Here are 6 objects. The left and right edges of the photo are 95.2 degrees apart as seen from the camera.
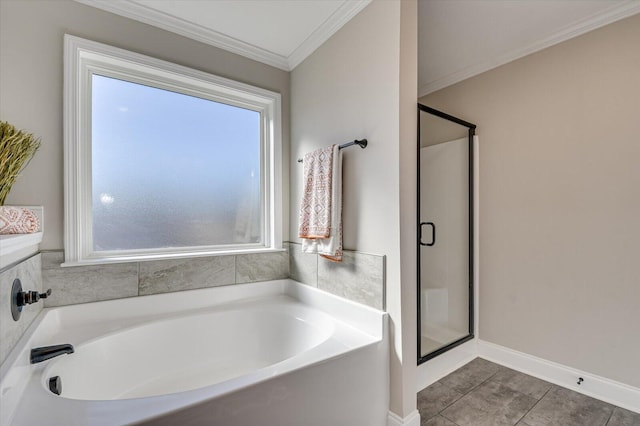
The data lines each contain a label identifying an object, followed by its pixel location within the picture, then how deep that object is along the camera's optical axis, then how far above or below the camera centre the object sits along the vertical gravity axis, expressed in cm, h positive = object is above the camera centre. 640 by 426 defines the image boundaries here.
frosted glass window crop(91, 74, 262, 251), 188 +32
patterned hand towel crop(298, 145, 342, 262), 184 +6
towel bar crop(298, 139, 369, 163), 172 +42
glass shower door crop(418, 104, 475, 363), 230 -15
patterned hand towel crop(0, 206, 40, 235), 120 -3
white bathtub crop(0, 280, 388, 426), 100 -69
